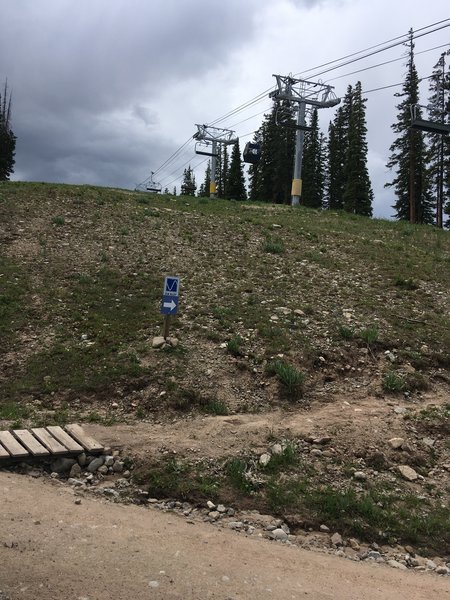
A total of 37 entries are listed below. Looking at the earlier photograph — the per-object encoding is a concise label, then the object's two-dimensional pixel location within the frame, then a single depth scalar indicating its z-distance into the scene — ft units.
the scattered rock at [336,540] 17.11
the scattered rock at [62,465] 20.08
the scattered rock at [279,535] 16.96
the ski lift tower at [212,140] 175.73
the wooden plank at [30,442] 19.80
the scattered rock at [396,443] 22.58
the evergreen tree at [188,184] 401.45
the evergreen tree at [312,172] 210.59
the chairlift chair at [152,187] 218.83
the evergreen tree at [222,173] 279.08
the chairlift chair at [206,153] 175.79
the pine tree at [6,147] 204.19
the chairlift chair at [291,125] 105.40
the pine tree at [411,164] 135.64
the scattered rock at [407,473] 20.94
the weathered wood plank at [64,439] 20.47
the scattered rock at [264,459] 20.88
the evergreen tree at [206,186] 309.22
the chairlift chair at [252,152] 123.95
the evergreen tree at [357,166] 171.73
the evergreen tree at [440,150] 131.95
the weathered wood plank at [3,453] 19.27
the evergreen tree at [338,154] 201.77
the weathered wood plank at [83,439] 20.72
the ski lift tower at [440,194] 126.00
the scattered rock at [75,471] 19.90
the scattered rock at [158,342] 30.83
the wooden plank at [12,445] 19.51
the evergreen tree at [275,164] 200.03
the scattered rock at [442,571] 16.03
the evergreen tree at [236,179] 231.09
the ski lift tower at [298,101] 112.37
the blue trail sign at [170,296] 29.99
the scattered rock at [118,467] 20.22
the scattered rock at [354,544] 17.04
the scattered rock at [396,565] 16.06
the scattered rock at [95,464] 20.24
